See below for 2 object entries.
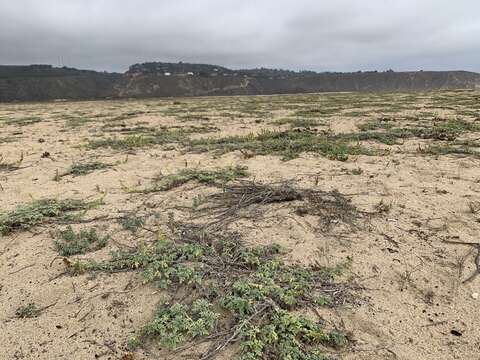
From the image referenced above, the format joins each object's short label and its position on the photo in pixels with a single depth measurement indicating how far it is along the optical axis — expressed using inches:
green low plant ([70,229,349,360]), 95.2
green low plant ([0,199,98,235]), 153.7
